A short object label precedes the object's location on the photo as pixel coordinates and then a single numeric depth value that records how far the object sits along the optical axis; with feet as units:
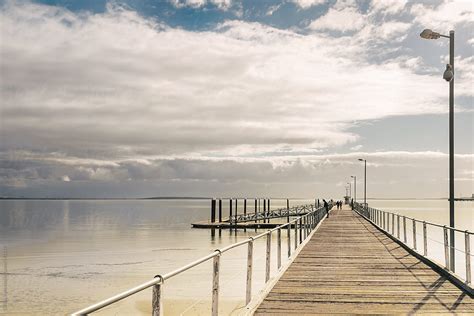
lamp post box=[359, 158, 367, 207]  189.26
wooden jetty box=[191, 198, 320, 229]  200.20
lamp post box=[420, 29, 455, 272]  44.21
